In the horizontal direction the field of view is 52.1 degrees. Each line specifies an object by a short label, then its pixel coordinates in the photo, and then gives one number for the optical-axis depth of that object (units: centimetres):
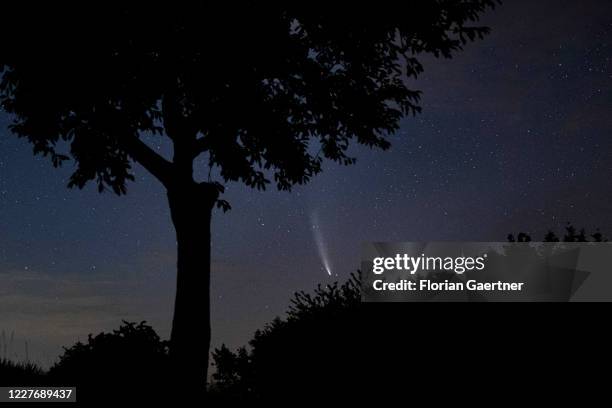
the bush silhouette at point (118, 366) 1340
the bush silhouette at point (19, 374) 1404
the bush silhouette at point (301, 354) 990
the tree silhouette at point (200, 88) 1278
